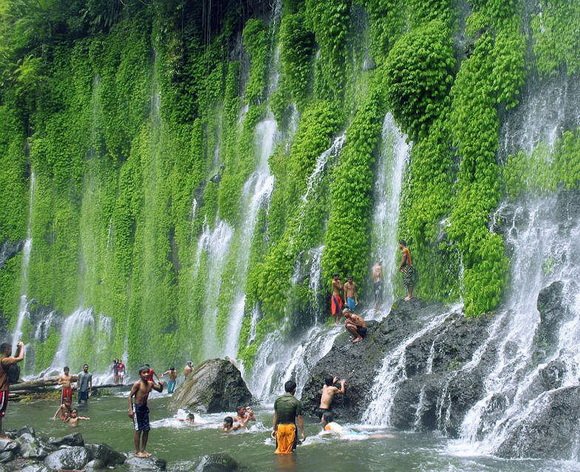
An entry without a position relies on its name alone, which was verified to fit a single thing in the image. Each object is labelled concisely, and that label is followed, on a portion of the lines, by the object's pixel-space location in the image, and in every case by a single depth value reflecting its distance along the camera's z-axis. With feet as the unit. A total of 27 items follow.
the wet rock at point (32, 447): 40.15
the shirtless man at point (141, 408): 41.34
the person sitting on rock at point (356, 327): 56.49
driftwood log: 73.87
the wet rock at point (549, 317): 44.80
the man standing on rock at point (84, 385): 68.44
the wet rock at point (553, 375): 41.27
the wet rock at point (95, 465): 38.19
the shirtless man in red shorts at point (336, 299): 65.28
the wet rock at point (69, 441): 42.47
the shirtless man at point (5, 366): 40.81
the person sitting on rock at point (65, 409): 58.65
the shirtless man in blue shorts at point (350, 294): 64.34
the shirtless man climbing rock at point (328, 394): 49.85
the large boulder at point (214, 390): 59.00
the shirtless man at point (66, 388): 58.80
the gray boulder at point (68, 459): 38.24
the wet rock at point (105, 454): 39.24
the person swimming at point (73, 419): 56.80
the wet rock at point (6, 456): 38.86
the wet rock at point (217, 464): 36.88
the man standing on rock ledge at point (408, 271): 60.34
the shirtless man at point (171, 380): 76.43
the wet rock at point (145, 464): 38.99
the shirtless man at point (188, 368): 73.96
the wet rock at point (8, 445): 39.93
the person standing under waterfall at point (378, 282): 65.24
